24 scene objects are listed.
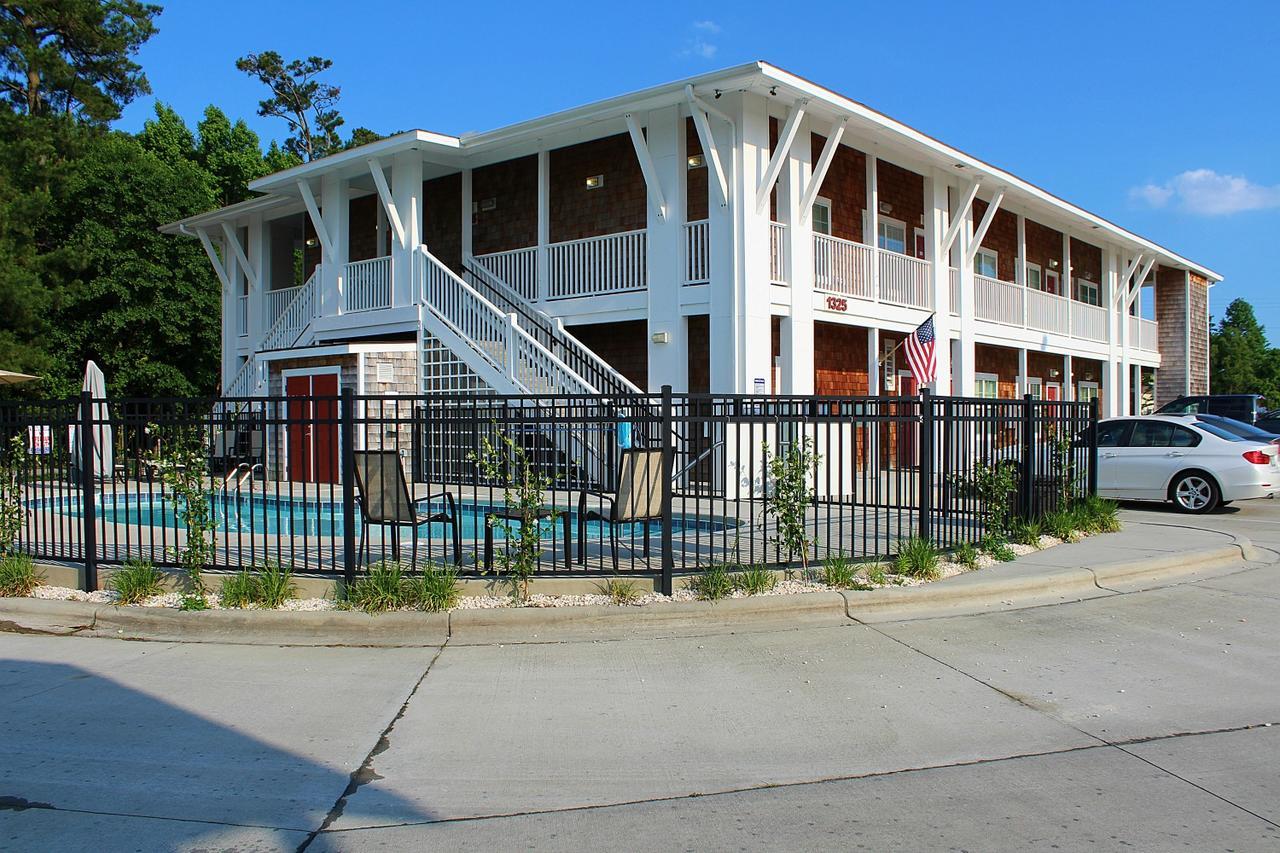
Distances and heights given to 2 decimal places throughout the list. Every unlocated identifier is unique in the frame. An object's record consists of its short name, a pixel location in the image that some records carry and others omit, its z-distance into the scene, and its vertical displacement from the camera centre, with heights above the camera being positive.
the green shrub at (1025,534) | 9.84 -1.22
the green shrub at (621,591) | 7.27 -1.33
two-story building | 15.31 +3.27
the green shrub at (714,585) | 7.41 -1.31
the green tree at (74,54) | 31.80 +13.31
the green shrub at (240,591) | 7.18 -1.29
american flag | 17.39 +1.25
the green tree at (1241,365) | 54.88 +3.23
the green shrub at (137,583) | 7.43 -1.27
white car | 13.32 -0.67
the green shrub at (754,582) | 7.49 -1.30
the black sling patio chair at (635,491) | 7.66 -0.57
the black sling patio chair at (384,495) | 7.57 -0.59
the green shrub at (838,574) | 7.71 -1.28
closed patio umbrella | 7.82 +0.04
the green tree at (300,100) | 50.94 +17.95
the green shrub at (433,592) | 7.03 -1.28
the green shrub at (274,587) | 7.18 -1.27
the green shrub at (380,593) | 7.06 -1.29
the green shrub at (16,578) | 7.90 -1.29
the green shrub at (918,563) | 8.09 -1.25
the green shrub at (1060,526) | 10.34 -1.19
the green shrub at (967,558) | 8.66 -1.29
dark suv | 24.27 +0.32
